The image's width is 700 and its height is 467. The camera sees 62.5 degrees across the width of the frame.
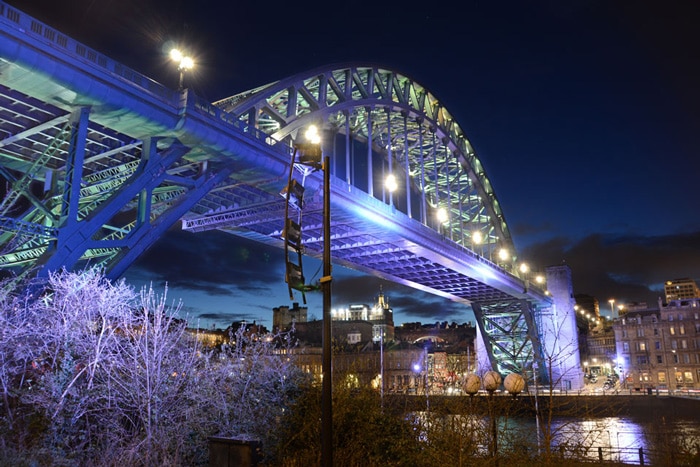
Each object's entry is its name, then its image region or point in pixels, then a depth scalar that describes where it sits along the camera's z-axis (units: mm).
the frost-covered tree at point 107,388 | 14109
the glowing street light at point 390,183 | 42188
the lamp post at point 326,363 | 9289
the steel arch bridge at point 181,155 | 18359
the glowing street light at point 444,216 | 76250
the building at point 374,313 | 163212
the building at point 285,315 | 169625
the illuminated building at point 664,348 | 95500
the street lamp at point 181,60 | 21047
